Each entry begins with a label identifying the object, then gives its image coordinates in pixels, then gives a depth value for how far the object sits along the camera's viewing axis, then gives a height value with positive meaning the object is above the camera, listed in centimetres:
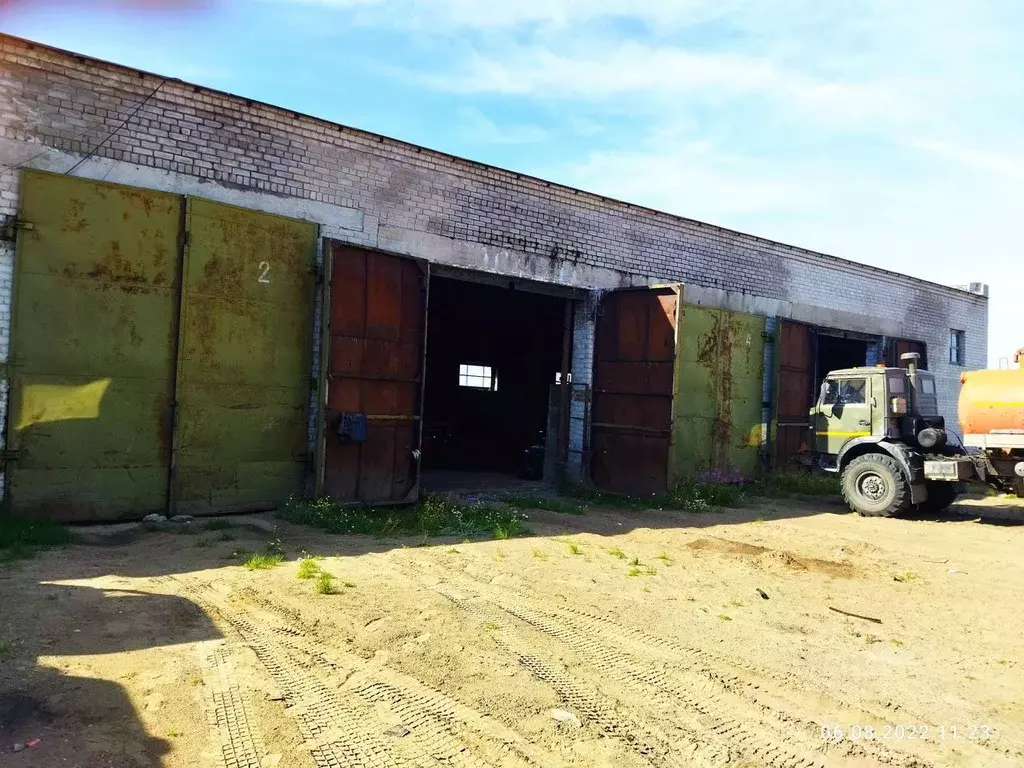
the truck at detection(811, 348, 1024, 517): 980 -37
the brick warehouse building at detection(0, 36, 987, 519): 708 +108
